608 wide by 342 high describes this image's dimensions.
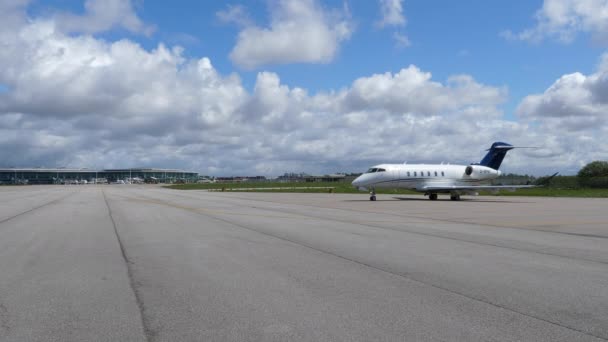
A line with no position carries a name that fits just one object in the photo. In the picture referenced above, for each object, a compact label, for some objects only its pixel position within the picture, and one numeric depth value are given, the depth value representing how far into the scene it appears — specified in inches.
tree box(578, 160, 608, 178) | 3807.1
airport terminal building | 7471.5
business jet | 1547.7
